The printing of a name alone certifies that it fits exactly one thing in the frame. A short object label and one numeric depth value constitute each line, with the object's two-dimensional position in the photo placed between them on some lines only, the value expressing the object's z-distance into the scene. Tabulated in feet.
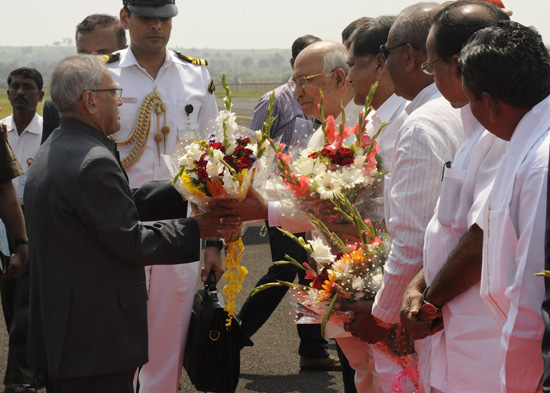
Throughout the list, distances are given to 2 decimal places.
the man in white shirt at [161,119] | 17.58
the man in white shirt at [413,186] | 11.59
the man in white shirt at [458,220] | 9.91
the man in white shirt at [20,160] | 20.25
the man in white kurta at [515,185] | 8.11
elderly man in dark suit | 12.67
